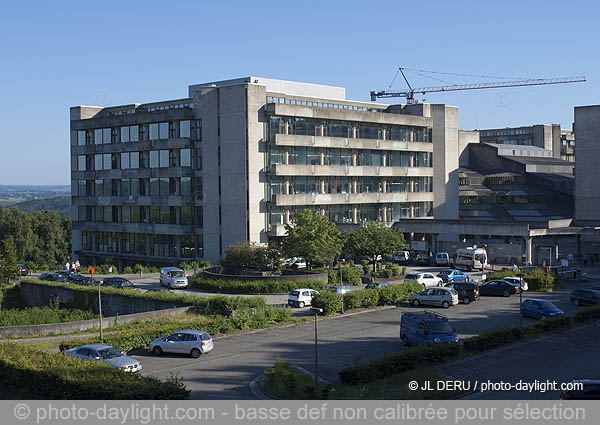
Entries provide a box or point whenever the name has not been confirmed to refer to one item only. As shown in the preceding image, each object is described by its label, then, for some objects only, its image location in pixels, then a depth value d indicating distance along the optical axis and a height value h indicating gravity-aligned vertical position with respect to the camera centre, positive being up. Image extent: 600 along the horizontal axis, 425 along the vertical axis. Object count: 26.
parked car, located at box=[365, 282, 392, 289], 48.81 -6.30
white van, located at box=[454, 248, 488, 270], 68.81 -6.01
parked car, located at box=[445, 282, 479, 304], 48.28 -6.41
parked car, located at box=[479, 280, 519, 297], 51.25 -6.66
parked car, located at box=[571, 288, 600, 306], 46.50 -6.66
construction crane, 194.88 +29.15
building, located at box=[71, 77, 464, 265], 75.62 +3.67
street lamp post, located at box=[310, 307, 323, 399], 23.15 -6.37
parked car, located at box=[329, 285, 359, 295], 49.22 -6.55
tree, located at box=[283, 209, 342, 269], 59.72 -3.69
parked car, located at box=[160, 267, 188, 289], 59.62 -6.73
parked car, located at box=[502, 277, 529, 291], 52.81 -6.28
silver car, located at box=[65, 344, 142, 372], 29.62 -6.72
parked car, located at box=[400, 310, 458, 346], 33.16 -6.29
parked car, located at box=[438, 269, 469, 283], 58.56 -6.57
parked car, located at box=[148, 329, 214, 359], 33.03 -6.80
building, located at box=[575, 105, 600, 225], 92.69 +4.51
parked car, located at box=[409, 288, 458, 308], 46.66 -6.63
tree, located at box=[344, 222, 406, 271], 63.97 -4.04
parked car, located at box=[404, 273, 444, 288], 55.50 -6.41
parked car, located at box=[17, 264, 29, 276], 72.83 -7.41
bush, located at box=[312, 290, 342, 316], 43.97 -6.51
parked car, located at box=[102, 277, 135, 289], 58.36 -6.95
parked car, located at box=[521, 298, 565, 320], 41.31 -6.65
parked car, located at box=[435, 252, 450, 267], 72.03 -6.36
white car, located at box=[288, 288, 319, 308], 48.16 -6.77
